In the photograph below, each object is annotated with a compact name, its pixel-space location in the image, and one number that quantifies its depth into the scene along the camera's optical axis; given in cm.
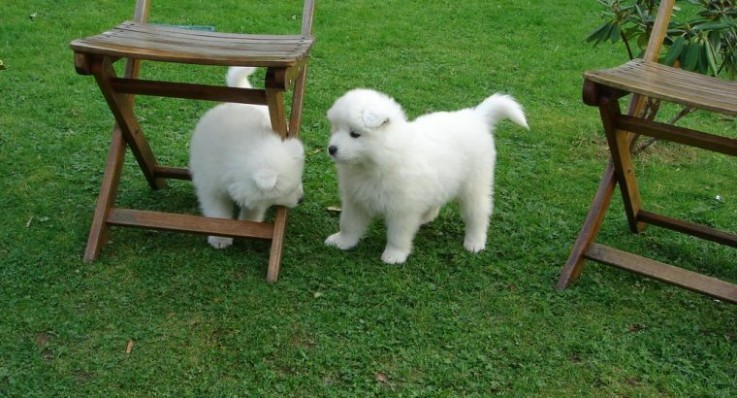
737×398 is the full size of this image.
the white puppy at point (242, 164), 359
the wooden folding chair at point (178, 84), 320
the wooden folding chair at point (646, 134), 314
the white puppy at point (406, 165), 344
